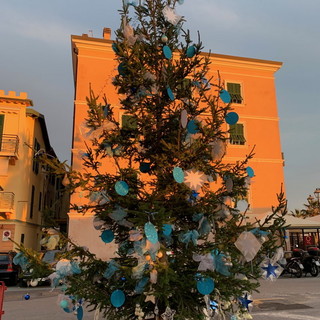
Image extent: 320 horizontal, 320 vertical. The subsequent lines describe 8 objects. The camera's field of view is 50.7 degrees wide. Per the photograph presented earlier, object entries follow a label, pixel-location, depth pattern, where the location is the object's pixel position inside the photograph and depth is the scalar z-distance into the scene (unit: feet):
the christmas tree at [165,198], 10.61
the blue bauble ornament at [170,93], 12.25
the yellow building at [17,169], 66.95
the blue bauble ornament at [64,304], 12.33
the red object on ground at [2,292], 17.02
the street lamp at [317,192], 78.54
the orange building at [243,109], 64.49
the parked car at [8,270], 46.85
